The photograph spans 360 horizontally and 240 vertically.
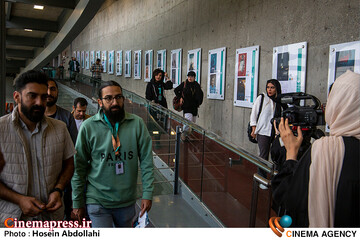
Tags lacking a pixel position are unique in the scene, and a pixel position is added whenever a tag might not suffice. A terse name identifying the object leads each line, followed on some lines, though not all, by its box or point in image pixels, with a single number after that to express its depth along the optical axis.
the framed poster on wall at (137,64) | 12.71
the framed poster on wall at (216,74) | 7.21
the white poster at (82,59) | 21.66
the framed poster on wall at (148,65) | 11.57
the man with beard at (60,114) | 2.79
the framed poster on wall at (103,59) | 17.22
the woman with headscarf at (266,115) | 4.53
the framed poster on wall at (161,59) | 10.41
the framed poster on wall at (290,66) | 5.00
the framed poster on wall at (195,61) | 8.27
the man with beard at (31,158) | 1.73
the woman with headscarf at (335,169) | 1.29
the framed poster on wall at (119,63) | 14.92
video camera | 1.94
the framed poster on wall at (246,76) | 6.11
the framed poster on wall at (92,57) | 19.25
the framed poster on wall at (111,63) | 16.00
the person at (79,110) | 3.67
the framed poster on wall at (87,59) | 20.54
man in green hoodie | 2.23
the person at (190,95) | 6.81
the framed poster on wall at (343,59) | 4.04
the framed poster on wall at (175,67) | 9.37
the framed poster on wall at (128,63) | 13.82
